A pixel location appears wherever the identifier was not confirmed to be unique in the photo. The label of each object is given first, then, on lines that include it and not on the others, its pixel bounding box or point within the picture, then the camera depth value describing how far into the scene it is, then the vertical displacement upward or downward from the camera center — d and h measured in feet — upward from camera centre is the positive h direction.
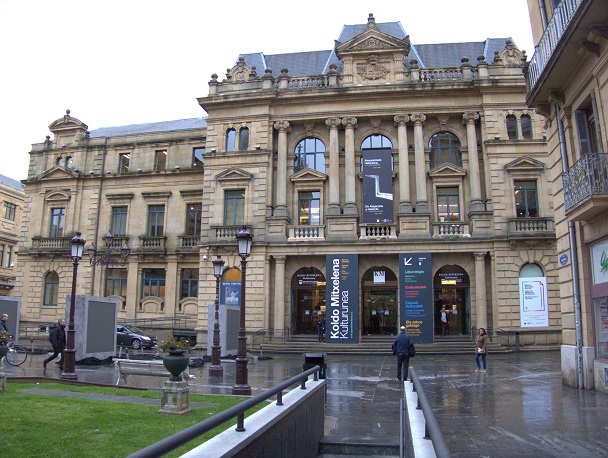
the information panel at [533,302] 97.25 +2.29
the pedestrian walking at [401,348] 54.29 -3.71
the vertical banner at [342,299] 101.45 +2.50
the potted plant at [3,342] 40.22 -2.78
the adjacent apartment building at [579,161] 42.14 +14.01
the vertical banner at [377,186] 106.22 +25.75
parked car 102.47 -5.95
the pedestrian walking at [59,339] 61.87 -3.68
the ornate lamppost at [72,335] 51.27 -2.80
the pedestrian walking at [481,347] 64.03 -4.08
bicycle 65.32 -6.53
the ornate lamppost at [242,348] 45.93 -3.42
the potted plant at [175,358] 34.58 -3.23
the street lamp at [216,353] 61.57 -5.22
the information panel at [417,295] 99.35 +3.41
